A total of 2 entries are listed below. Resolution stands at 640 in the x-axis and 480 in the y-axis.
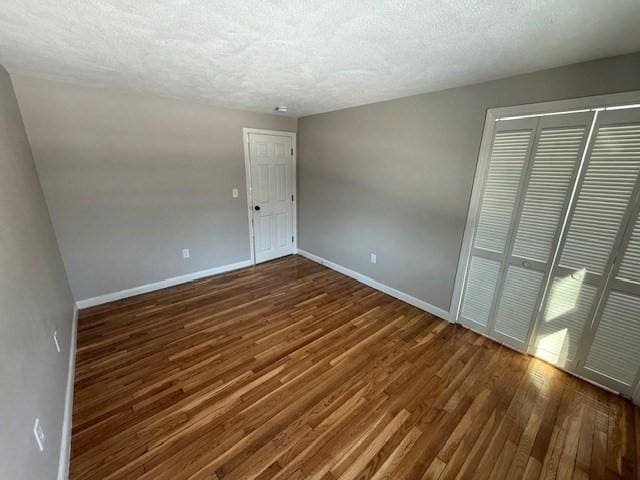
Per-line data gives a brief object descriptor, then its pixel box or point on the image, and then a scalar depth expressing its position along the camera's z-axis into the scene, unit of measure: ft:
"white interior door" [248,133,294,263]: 12.32
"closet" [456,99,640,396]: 5.51
